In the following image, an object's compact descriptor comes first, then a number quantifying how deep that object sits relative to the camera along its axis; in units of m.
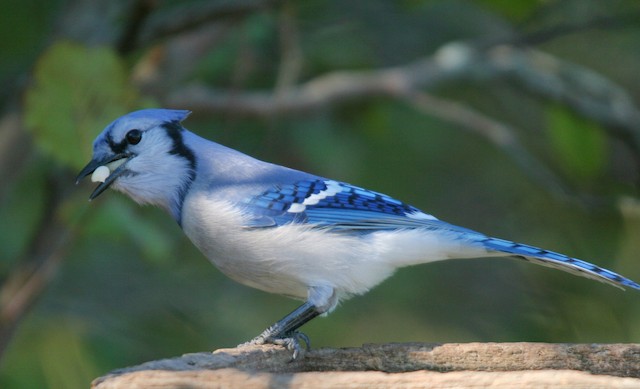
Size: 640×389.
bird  5.77
